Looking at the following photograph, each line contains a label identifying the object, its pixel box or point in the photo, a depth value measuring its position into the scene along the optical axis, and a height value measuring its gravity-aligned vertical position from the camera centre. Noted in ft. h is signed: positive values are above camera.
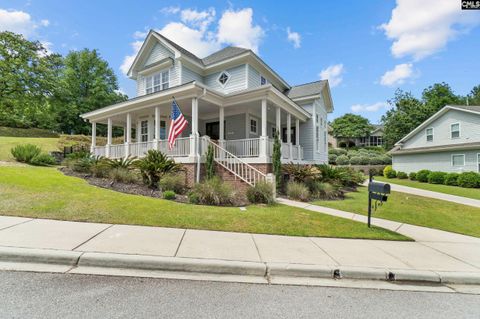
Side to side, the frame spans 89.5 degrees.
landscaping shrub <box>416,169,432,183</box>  69.56 -2.90
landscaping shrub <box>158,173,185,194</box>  30.37 -2.09
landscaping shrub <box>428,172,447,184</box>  64.85 -3.32
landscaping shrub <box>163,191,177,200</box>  27.64 -3.24
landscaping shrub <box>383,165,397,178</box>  81.46 -2.61
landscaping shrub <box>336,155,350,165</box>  107.76 +2.46
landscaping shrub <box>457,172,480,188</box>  57.06 -3.58
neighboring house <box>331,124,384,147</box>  178.40 +18.90
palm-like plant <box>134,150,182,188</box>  32.48 -0.07
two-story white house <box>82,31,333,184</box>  36.78 +11.13
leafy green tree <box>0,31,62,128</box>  78.18 +30.68
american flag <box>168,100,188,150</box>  34.14 +5.96
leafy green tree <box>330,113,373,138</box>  170.87 +27.96
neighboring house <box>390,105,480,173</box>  65.16 +6.41
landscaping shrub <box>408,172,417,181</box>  74.02 -3.38
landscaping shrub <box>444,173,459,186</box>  61.31 -3.61
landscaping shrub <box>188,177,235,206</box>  26.68 -3.15
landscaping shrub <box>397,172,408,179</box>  78.95 -3.21
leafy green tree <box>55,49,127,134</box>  124.57 +43.25
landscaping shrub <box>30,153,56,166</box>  48.03 +1.50
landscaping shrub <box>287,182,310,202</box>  32.09 -3.50
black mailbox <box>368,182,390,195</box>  18.67 -1.76
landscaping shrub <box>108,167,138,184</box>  33.78 -1.30
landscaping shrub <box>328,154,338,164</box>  114.86 +3.61
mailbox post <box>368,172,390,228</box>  18.76 -1.93
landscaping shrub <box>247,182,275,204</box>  28.14 -3.26
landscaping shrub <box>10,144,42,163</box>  47.98 +2.87
